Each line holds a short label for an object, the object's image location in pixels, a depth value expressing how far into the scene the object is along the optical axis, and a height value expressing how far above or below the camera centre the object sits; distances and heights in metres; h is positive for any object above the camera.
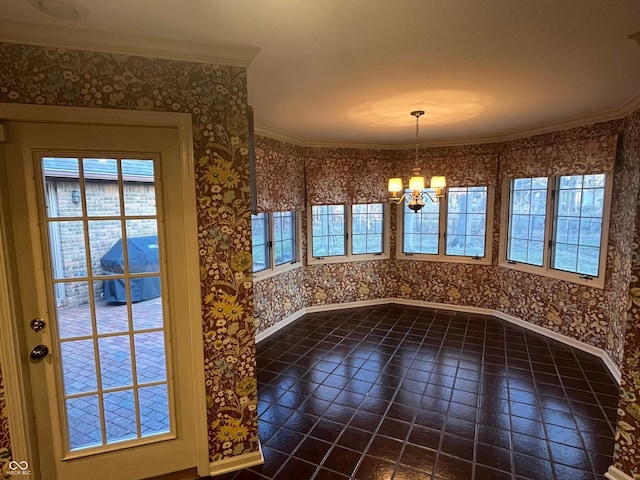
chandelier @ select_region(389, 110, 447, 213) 3.25 +0.18
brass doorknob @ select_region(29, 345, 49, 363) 1.84 -0.75
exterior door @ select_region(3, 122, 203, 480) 1.81 -0.47
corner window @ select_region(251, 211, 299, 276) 4.30 -0.45
